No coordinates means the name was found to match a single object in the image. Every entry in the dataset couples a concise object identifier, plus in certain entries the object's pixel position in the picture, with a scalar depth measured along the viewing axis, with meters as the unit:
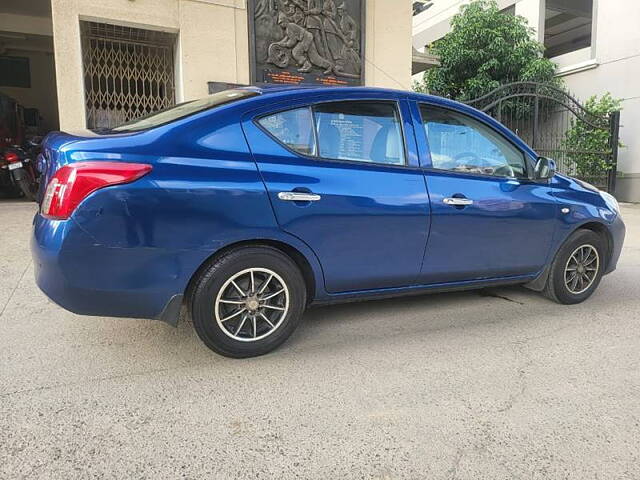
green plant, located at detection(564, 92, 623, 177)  12.53
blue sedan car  2.76
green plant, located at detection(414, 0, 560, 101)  14.27
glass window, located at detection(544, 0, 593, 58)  16.11
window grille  8.14
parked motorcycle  8.35
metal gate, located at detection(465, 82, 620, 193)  12.38
